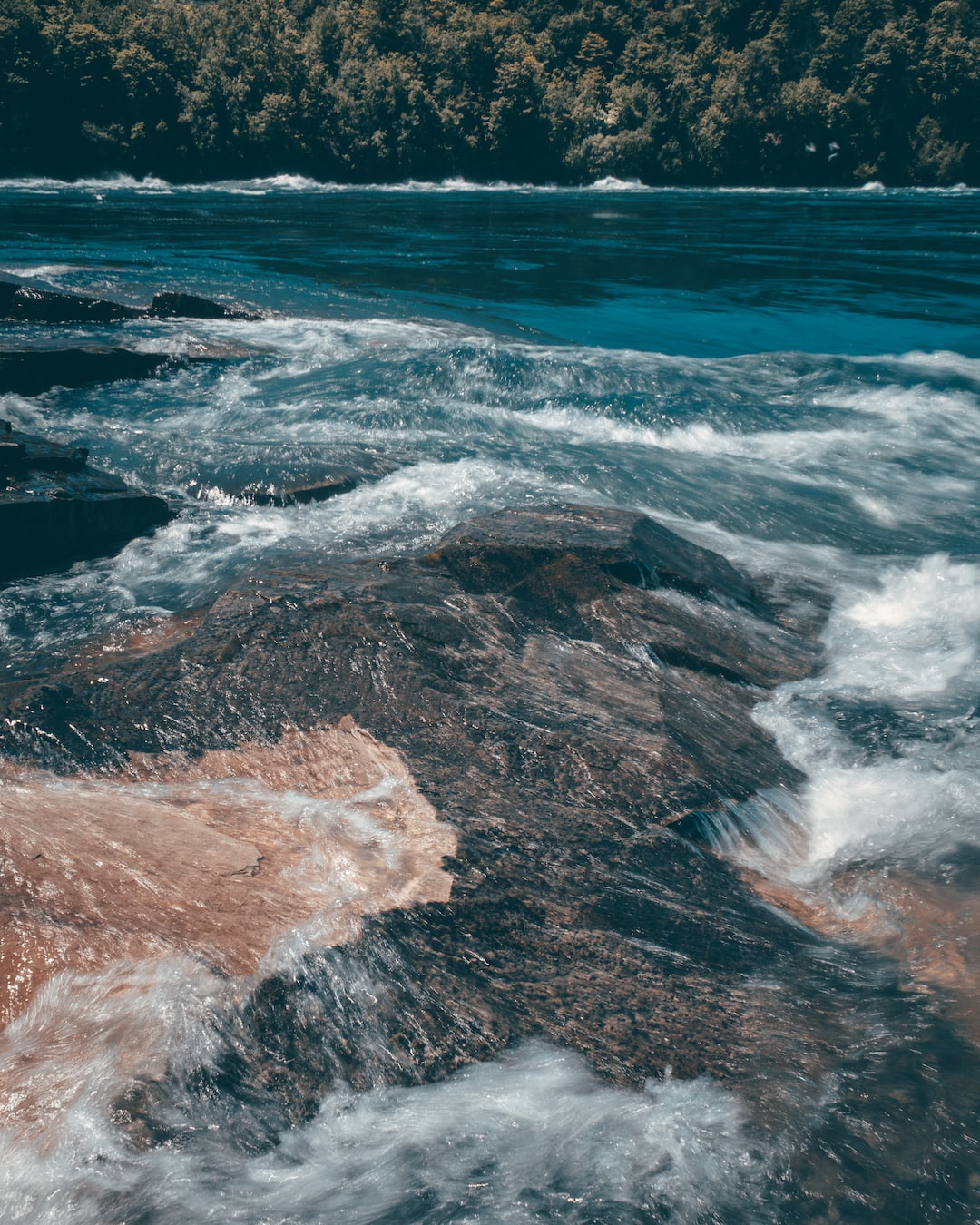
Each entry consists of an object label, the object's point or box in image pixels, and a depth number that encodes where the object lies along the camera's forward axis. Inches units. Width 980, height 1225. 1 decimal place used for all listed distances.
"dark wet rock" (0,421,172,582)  331.9
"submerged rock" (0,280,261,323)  690.8
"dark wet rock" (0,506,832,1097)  147.6
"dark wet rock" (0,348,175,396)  551.8
